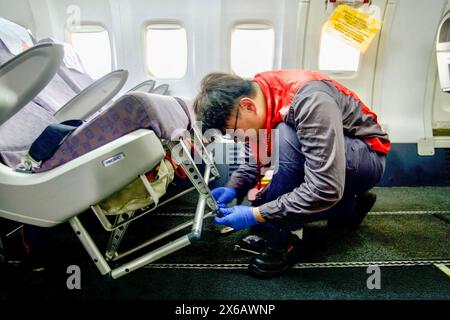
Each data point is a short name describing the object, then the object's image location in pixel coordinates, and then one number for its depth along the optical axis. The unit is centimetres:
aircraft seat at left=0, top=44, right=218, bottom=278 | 95
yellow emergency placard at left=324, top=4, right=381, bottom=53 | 254
